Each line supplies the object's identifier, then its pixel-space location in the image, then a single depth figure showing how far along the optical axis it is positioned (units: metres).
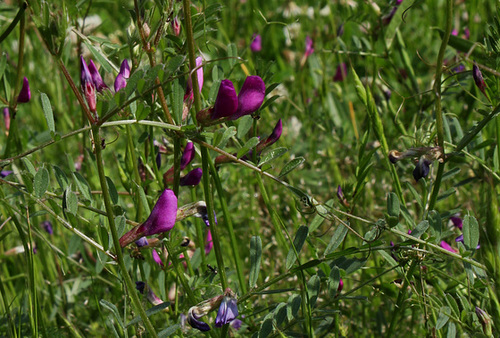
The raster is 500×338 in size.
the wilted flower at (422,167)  0.61
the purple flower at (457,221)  0.69
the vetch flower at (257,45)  1.14
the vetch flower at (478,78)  0.61
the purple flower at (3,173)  0.68
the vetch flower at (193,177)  0.63
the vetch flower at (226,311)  0.59
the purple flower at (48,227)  0.76
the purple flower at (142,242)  0.61
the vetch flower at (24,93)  0.68
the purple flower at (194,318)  0.59
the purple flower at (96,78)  0.61
